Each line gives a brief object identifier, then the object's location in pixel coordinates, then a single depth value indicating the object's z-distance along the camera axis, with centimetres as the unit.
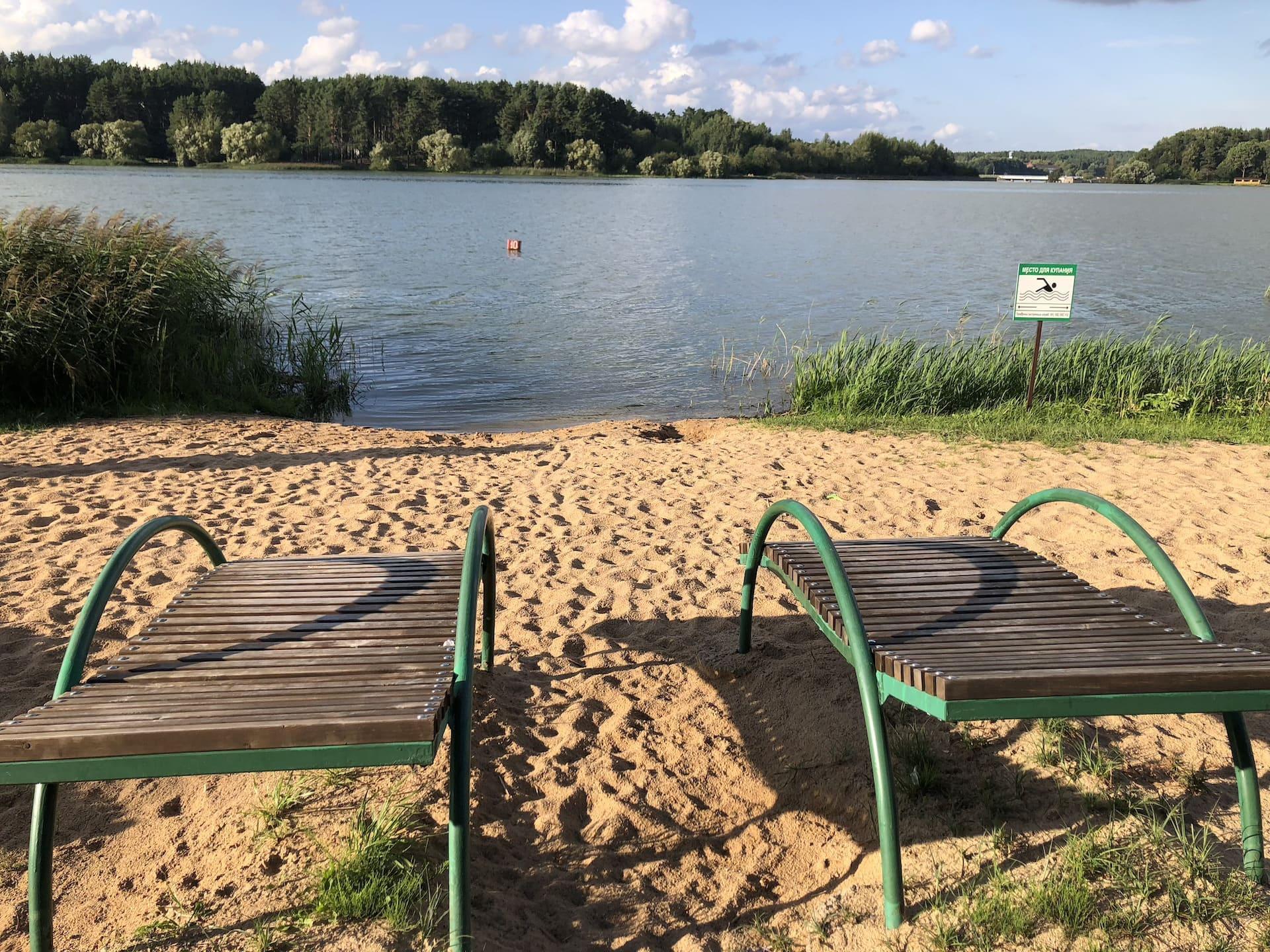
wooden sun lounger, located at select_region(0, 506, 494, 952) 191
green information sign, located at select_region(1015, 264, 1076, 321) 895
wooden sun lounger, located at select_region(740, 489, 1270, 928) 224
